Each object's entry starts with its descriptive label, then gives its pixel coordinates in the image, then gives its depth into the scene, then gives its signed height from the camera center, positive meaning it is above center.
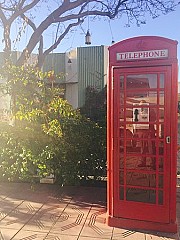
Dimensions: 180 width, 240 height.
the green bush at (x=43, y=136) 4.83 -0.30
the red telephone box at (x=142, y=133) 3.29 -0.16
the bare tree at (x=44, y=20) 6.52 +2.88
